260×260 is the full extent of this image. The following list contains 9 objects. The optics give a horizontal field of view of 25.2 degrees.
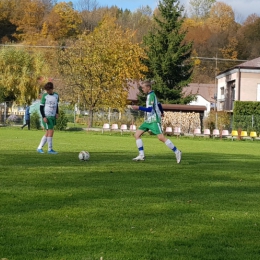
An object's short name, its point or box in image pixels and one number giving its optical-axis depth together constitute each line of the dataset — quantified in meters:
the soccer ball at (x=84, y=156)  14.40
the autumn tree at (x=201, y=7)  101.24
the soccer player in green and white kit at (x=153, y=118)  14.63
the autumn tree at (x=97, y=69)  50.38
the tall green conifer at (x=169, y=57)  56.28
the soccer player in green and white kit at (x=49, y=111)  16.39
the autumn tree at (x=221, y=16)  98.06
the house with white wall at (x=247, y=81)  59.16
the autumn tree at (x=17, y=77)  58.72
